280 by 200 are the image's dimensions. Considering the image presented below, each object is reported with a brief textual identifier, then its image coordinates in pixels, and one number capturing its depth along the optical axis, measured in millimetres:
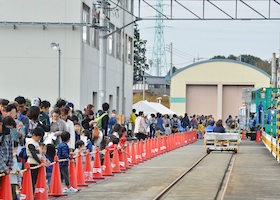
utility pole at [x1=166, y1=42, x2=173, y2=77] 122100
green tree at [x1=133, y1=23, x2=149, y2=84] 113288
